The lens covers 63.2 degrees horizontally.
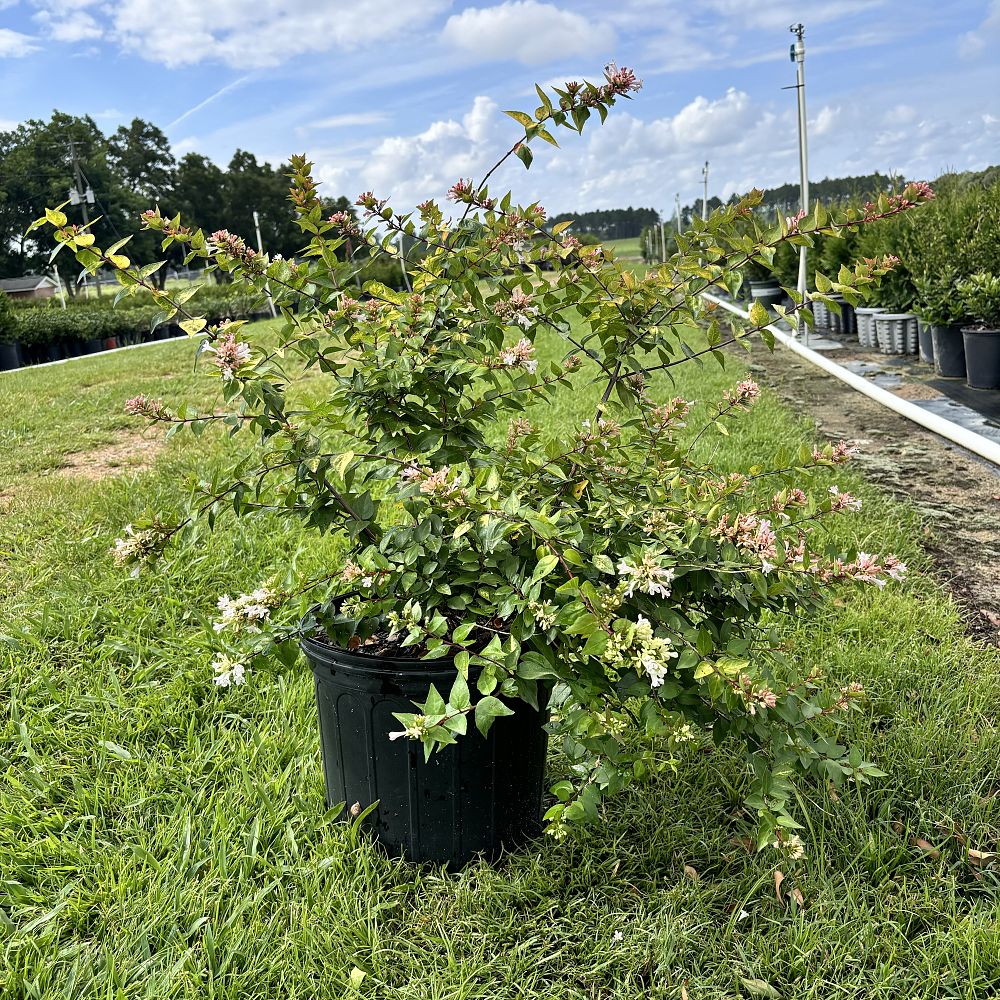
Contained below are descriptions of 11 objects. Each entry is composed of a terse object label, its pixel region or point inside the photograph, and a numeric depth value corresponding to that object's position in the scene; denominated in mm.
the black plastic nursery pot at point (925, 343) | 7791
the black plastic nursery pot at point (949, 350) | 6923
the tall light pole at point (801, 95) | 10016
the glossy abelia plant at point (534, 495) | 1364
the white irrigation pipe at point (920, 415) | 4703
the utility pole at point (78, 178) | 38388
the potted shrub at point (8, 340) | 14492
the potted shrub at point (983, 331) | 6207
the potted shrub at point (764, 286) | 15336
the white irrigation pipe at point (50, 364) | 12582
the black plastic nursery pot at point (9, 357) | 14594
